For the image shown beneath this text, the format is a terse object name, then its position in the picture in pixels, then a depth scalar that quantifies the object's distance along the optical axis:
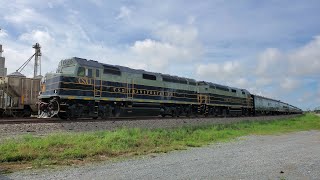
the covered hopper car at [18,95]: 16.81
